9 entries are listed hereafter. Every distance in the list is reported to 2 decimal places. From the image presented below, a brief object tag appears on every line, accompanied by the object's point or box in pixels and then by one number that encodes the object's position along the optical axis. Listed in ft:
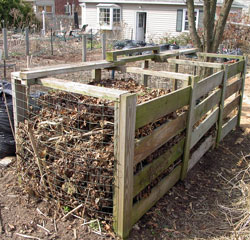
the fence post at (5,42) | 41.83
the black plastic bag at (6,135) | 13.93
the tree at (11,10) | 81.35
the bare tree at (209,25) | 20.04
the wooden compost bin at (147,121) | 8.77
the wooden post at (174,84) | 16.31
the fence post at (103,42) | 42.32
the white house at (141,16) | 75.36
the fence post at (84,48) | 38.19
